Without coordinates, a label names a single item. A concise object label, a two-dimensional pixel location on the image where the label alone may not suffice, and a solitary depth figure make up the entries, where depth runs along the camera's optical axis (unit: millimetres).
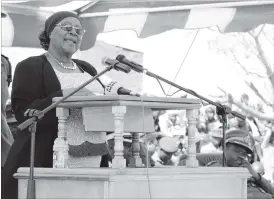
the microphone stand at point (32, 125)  3940
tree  9023
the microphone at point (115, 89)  4186
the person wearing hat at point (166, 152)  11048
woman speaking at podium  4708
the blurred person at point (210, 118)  15120
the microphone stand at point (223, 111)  4329
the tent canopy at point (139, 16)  7858
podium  3803
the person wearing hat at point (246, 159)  6814
